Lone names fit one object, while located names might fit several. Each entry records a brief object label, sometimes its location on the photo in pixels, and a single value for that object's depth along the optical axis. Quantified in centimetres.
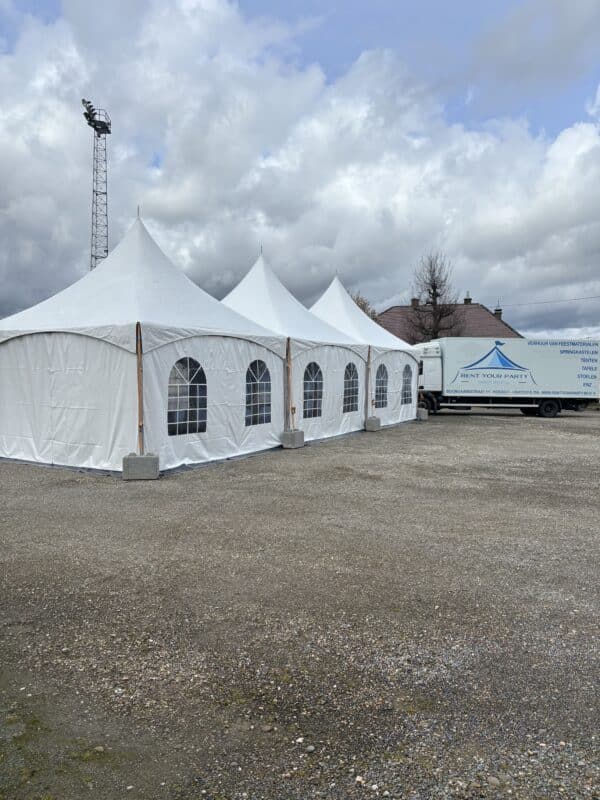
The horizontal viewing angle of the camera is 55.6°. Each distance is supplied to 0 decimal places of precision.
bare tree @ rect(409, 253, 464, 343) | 3300
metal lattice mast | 3306
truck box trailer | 1970
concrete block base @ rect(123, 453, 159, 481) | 821
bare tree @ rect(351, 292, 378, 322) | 4549
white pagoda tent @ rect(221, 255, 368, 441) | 1215
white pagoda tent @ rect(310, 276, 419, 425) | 1563
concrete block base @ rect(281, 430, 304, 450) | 1149
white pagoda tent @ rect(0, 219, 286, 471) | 862
